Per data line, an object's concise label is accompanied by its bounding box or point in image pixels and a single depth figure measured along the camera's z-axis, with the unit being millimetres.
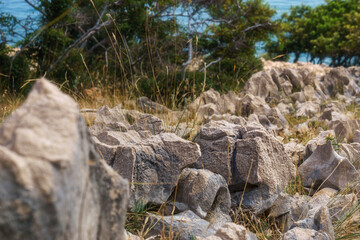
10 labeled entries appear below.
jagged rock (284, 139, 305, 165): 3549
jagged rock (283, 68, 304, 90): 8430
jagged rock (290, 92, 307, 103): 7340
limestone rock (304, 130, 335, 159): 3608
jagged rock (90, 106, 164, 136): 3160
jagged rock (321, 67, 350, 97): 8836
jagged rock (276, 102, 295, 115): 6345
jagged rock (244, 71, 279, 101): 7143
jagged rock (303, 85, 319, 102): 7555
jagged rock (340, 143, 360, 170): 3595
